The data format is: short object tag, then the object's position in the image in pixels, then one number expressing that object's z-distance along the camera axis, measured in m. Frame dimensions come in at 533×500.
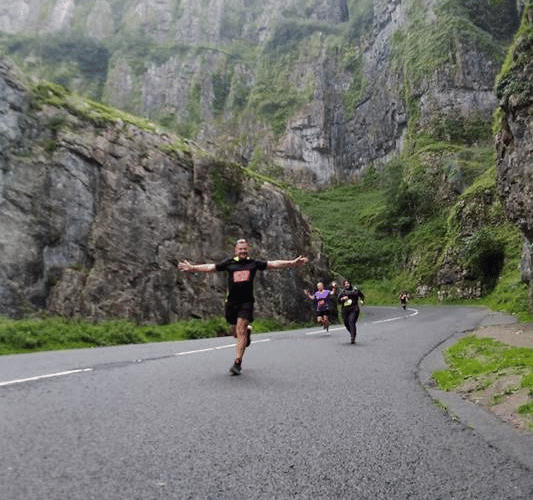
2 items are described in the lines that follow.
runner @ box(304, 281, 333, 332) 21.03
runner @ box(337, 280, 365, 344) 15.23
